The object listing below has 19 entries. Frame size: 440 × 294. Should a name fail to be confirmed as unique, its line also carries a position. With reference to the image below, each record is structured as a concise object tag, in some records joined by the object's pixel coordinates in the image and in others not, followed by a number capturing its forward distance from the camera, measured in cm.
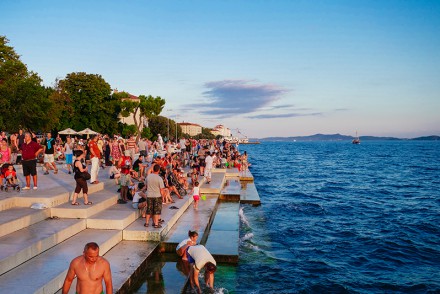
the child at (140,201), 992
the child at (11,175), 991
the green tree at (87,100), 5247
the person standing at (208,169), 1797
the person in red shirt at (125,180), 1062
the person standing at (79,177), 861
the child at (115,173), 1334
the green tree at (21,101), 2880
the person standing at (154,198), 885
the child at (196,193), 1278
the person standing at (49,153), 1449
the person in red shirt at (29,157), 980
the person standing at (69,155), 1613
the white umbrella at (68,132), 2988
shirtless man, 414
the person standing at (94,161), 1150
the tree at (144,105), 5644
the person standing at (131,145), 1650
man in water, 663
